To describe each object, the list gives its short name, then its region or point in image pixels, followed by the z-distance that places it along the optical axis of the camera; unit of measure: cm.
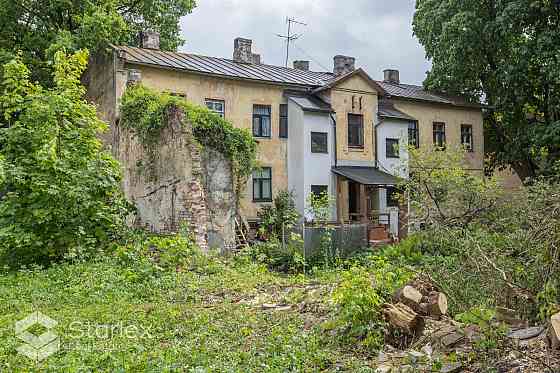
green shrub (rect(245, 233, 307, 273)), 1445
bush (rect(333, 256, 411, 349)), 595
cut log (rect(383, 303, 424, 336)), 589
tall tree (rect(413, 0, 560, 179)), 2411
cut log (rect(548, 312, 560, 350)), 459
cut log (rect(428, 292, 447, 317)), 627
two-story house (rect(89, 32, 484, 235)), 2127
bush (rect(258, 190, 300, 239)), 2155
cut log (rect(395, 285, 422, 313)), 632
